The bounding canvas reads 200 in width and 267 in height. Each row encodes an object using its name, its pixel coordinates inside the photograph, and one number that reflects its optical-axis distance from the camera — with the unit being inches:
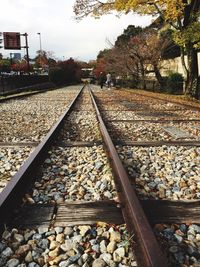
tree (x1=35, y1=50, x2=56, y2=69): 2468.3
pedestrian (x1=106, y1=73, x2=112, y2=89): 1004.3
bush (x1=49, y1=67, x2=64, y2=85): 1553.9
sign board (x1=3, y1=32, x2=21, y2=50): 1340.0
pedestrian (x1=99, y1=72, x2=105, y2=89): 1059.1
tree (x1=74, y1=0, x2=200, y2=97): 478.3
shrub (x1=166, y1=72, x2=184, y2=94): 768.3
